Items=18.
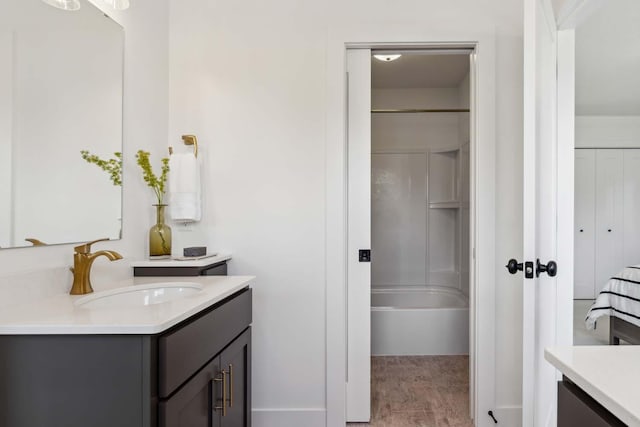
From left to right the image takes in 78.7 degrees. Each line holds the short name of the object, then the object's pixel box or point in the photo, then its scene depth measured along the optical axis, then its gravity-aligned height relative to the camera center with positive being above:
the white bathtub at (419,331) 3.25 -0.95
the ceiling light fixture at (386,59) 3.11 +1.30
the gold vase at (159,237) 2.00 -0.11
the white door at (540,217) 1.55 +0.01
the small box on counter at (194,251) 1.98 -0.18
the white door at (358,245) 2.23 -0.16
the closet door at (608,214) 2.52 +0.03
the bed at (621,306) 2.27 -0.53
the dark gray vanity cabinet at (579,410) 0.66 -0.35
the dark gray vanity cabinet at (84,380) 0.95 -0.40
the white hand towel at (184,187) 2.08 +0.16
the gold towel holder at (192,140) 2.16 +0.42
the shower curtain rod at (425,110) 3.88 +1.09
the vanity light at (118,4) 1.61 +0.88
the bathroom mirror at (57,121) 1.21 +0.34
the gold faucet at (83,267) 1.38 -0.18
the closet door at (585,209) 2.49 +0.06
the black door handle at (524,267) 1.54 -0.20
